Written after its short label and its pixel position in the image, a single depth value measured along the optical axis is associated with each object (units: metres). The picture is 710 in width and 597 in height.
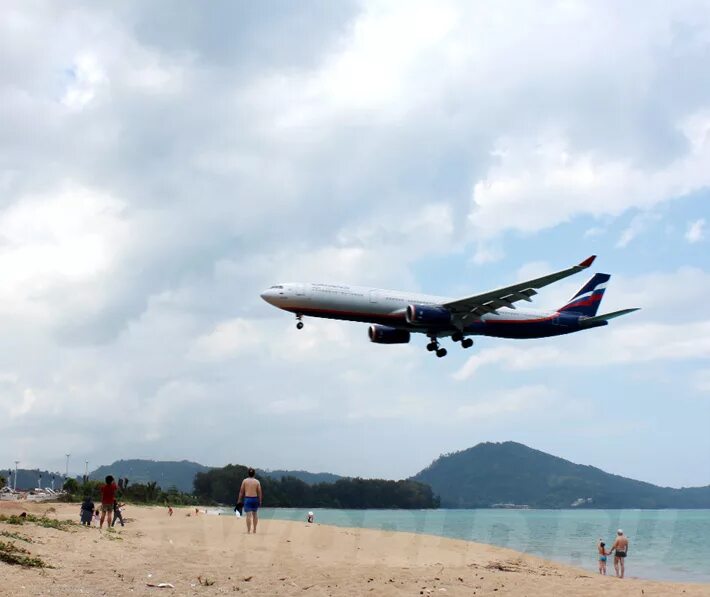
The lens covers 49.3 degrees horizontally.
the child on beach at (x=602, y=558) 30.19
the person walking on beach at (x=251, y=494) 19.75
